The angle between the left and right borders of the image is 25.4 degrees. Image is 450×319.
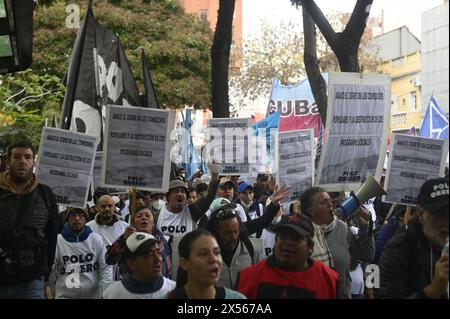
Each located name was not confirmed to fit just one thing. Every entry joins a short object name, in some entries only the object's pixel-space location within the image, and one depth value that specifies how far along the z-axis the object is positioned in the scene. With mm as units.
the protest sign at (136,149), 8328
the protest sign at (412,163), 8727
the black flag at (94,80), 10160
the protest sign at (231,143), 12445
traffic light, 9719
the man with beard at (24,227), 6926
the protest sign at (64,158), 8805
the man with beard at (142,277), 5738
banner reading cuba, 20953
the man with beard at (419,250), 5000
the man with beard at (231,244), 6945
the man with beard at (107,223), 9102
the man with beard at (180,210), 9328
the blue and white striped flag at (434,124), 16094
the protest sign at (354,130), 8555
